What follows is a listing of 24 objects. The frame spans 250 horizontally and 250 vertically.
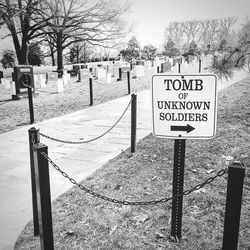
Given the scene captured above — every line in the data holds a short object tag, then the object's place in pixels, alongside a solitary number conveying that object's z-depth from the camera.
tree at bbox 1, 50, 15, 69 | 46.14
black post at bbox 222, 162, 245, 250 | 2.19
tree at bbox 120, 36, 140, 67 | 41.78
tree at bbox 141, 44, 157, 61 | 46.13
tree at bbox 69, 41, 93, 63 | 52.10
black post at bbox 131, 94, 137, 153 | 5.39
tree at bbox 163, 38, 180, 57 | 53.06
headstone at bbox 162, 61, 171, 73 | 26.97
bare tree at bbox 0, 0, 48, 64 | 20.23
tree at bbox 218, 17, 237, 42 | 69.39
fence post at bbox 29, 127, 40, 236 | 2.93
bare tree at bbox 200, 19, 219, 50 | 79.75
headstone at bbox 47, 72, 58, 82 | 24.00
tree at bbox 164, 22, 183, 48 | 85.50
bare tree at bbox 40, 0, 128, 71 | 23.97
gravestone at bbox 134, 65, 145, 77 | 23.05
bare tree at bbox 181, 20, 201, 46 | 88.25
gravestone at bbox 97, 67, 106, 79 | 24.22
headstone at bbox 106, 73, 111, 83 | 20.11
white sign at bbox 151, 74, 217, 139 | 2.58
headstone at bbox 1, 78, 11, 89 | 18.38
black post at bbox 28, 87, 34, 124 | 8.38
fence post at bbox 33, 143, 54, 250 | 2.60
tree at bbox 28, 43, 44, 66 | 48.73
